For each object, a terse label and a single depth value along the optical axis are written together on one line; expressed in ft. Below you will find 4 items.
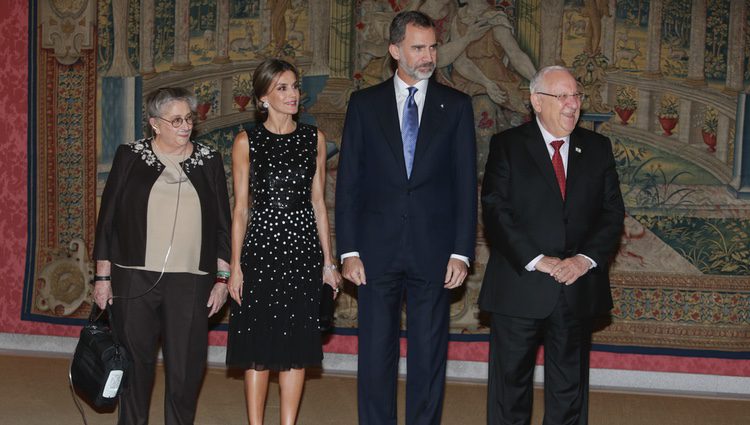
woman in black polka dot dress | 13.44
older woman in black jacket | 13.11
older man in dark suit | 12.74
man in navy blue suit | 12.69
